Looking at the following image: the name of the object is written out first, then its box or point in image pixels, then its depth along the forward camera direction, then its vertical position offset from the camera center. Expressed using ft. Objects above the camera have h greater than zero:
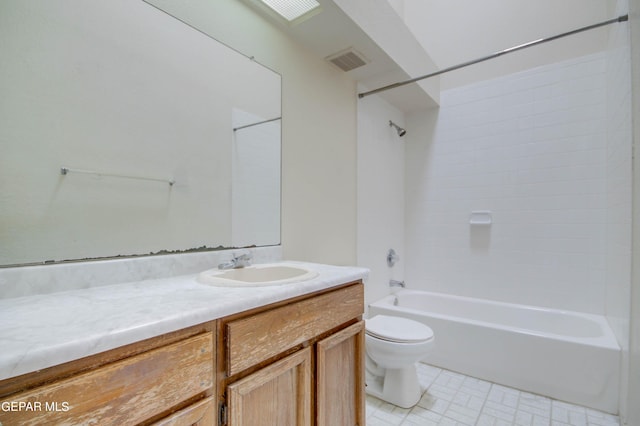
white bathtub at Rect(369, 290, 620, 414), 5.68 -2.93
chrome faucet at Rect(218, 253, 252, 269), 4.02 -0.71
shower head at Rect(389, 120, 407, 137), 9.04 +2.56
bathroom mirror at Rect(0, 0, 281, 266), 2.80 +0.90
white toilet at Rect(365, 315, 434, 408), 5.53 -2.68
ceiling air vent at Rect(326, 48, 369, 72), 6.16 +3.27
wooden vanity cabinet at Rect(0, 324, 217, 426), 1.52 -1.05
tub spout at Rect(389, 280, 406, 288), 9.01 -2.18
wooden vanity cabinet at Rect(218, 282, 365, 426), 2.52 -1.53
